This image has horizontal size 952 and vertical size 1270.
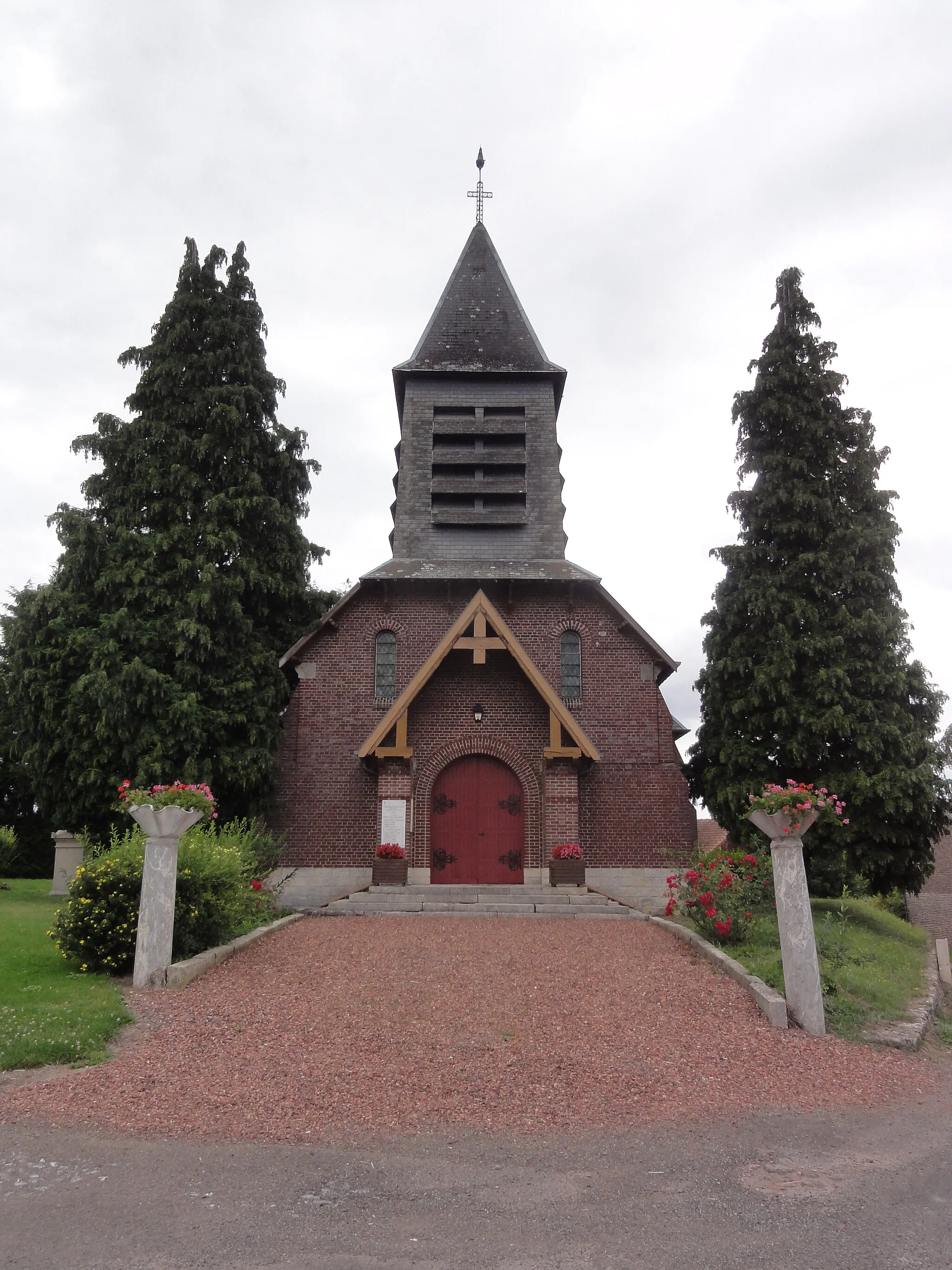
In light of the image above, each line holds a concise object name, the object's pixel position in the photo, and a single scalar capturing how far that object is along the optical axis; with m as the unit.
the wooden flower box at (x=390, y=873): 16.20
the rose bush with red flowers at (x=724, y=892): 11.48
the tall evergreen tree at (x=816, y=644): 15.13
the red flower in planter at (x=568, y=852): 16.47
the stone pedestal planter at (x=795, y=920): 8.45
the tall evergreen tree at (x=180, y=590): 16.31
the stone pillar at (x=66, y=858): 19.72
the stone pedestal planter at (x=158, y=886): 9.41
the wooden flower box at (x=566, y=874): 16.36
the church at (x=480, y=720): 17.25
